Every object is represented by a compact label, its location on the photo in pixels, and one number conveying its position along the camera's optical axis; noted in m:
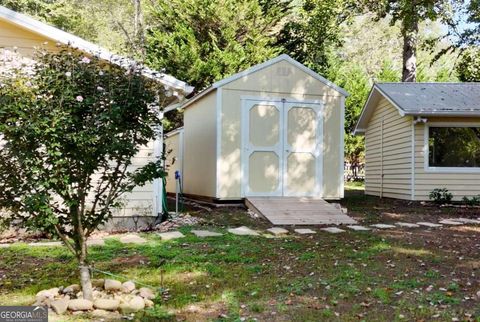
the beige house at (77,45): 6.91
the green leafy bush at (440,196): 11.34
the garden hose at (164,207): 8.17
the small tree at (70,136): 3.21
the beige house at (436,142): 11.34
